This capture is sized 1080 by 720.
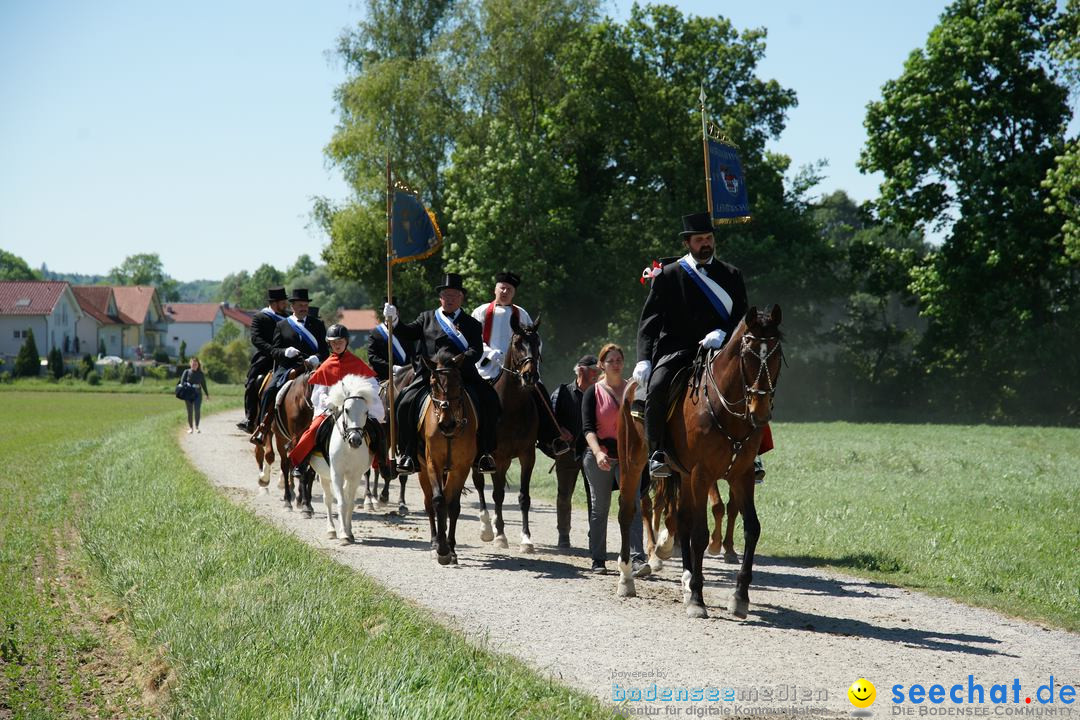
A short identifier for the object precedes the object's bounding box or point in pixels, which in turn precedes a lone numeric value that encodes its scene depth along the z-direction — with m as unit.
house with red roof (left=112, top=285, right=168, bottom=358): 125.50
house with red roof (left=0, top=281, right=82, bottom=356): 97.00
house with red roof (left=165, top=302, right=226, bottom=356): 156.50
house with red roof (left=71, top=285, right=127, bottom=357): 111.25
